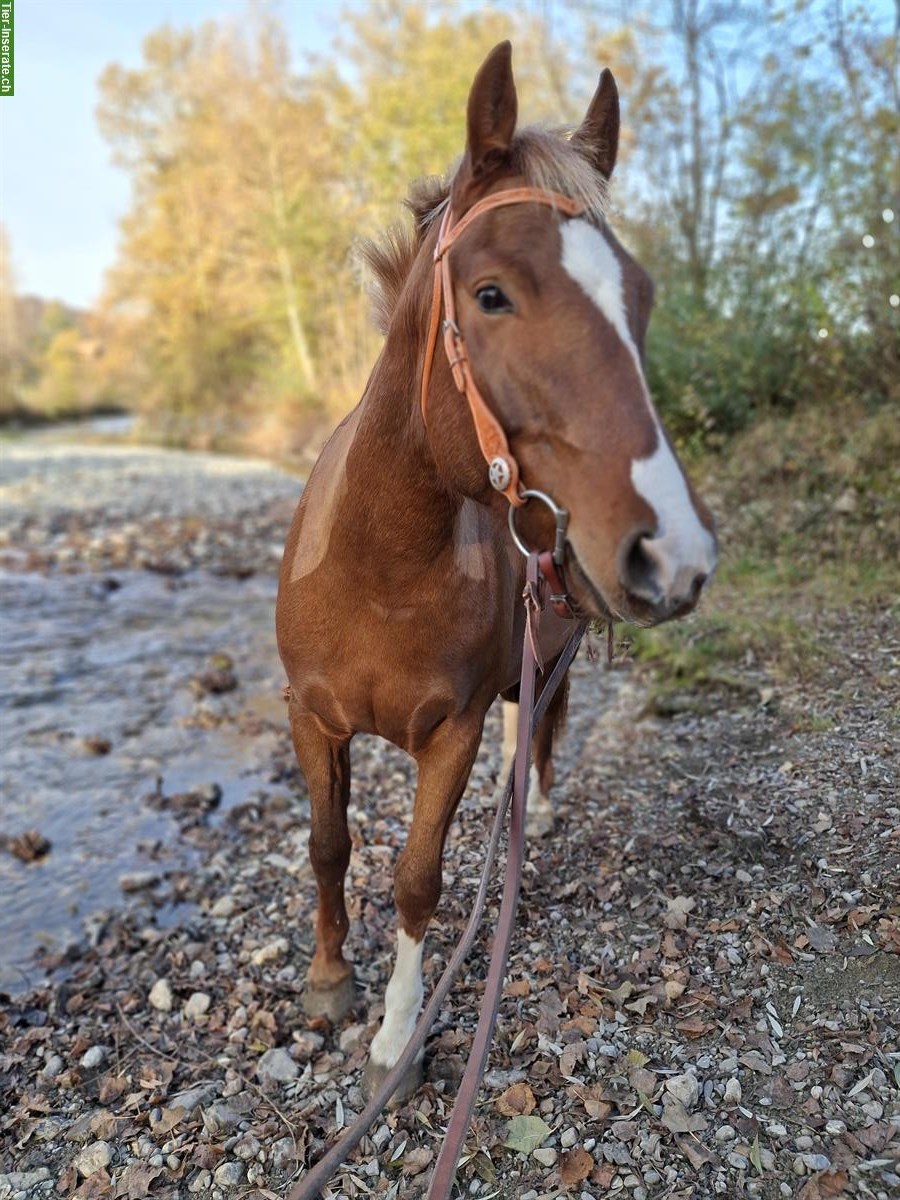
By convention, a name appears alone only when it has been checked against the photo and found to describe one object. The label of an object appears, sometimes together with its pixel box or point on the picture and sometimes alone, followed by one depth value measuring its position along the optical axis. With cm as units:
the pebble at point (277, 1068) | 289
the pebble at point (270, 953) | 353
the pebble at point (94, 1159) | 255
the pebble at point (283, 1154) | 254
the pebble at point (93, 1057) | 304
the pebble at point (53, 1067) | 299
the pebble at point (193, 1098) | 277
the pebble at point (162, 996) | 333
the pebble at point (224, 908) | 399
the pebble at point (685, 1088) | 246
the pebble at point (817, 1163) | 218
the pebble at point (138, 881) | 434
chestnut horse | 159
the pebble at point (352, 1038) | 303
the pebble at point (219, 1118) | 267
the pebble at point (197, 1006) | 327
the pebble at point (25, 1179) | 254
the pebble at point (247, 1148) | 257
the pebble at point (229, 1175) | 249
